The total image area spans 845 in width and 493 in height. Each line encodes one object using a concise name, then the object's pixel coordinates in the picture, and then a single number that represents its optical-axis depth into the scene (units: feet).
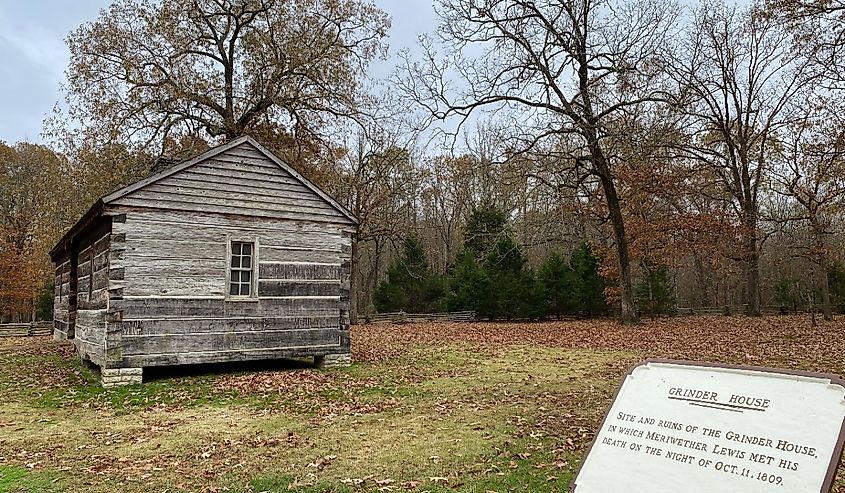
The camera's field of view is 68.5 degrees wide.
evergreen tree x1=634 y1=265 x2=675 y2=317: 102.63
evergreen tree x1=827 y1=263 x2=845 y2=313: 111.96
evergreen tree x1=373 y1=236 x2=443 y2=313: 122.21
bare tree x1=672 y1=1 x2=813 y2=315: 85.92
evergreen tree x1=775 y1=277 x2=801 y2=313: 114.11
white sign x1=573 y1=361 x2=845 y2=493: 10.62
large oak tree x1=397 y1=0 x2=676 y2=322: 75.92
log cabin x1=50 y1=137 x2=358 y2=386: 40.65
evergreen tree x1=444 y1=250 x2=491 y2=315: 115.14
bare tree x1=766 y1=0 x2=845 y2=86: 52.85
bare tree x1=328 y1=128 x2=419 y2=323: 102.83
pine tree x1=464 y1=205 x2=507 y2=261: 119.24
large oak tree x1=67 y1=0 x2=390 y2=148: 81.30
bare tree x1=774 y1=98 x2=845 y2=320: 69.72
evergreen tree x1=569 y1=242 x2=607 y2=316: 111.55
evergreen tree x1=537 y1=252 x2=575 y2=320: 112.68
